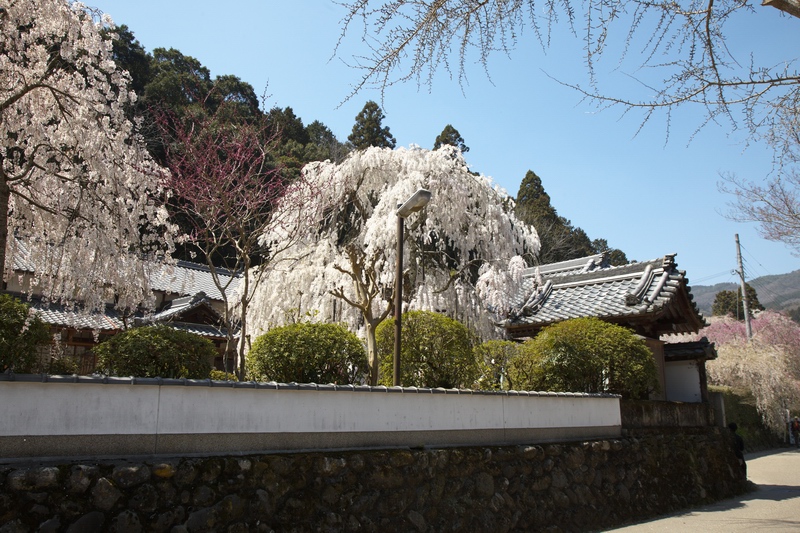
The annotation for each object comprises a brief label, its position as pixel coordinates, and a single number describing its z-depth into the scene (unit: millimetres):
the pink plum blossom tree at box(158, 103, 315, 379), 8925
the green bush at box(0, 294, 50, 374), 4777
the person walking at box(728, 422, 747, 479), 12383
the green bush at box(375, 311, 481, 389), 8453
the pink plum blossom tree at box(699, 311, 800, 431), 23156
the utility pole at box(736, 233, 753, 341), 25986
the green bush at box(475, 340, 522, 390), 9875
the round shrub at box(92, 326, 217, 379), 5617
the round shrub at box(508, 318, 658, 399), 9711
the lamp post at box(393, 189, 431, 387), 7406
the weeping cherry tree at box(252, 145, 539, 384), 12273
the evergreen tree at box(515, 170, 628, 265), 33344
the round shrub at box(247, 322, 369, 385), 7090
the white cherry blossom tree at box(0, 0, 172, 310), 7676
